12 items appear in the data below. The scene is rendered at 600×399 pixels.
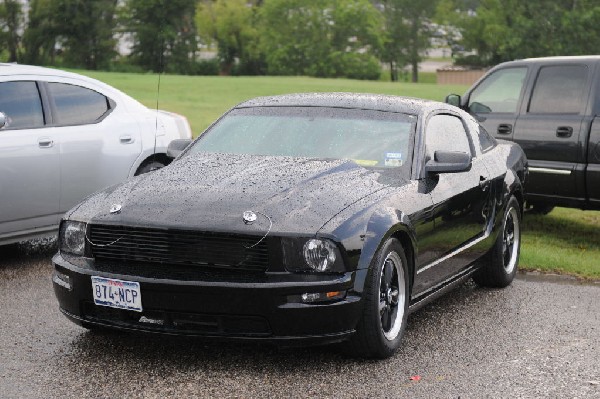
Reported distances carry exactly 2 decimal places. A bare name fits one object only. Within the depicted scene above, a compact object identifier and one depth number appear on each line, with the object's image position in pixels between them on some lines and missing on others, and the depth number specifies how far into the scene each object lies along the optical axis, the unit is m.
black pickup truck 10.41
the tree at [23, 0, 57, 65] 76.88
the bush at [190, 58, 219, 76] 99.31
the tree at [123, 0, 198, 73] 84.94
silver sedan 8.55
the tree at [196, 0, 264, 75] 124.90
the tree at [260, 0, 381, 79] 119.38
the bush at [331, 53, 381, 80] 117.12
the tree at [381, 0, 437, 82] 128.62
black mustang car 5.46
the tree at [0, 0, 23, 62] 75.50
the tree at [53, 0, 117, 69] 81.75
